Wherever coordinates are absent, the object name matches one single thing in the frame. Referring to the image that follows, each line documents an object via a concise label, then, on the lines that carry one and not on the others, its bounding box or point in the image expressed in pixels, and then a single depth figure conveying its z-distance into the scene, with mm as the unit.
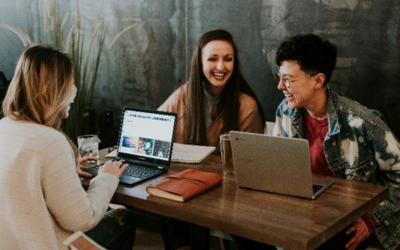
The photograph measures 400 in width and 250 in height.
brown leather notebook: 1927
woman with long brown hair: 2939
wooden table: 1631
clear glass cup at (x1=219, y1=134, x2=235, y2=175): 2225
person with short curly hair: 2258
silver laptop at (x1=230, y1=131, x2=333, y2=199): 1891
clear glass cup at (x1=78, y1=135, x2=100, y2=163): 2486
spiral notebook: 2422
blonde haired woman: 1773
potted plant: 3738
